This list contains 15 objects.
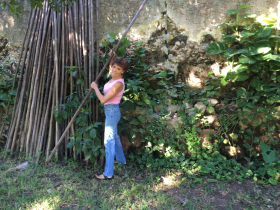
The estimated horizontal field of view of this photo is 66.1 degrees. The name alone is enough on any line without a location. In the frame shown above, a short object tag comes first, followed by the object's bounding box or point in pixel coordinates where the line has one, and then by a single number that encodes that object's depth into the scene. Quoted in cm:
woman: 260
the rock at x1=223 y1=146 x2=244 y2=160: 309
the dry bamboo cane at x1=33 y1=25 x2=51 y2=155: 322
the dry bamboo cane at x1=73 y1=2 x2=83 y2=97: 314
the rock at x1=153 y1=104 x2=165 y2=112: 333
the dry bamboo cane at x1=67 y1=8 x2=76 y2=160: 315
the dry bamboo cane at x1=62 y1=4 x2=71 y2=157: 318
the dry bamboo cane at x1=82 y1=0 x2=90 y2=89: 309
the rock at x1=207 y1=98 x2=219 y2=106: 321
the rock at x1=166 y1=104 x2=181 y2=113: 334
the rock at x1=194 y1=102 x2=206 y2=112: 322
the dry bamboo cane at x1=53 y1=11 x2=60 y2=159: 311
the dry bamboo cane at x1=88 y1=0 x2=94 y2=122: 301
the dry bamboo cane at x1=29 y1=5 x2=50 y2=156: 323
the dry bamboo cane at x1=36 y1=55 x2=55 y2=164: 317
